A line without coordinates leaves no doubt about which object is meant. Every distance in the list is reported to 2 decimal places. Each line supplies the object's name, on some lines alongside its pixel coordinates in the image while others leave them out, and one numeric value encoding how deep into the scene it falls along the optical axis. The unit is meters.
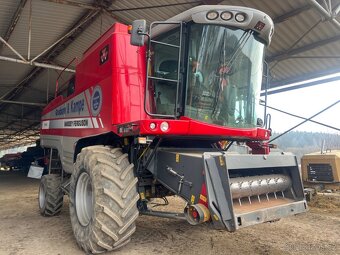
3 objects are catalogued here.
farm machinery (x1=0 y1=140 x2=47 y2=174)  19.26
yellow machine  8.05
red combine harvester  3.51
